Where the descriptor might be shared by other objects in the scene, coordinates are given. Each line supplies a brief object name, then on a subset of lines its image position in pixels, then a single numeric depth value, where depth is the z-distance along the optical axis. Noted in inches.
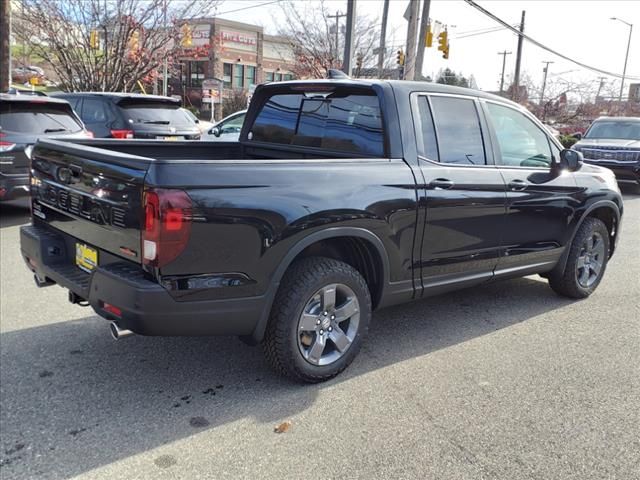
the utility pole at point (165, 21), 789.9
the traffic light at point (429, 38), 681.6
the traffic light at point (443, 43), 776.3
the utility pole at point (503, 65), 1911.9
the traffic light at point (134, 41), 778.4
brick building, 1787.6
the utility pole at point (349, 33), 606.5
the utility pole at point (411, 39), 619.5
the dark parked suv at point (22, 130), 312.3
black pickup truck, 120.0
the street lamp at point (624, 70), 1641.2
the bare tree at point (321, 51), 1043.3
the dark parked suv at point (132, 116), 423.2
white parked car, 499.2
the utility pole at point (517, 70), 1300.4
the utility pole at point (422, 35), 667.4
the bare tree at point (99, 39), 753.0
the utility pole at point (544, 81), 1599.7
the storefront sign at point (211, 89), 1376.7
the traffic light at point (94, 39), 758.5
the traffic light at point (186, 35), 818.9
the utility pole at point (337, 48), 1049.9
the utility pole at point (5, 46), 526.6
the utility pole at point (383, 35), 926.3
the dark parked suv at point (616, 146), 556.7
